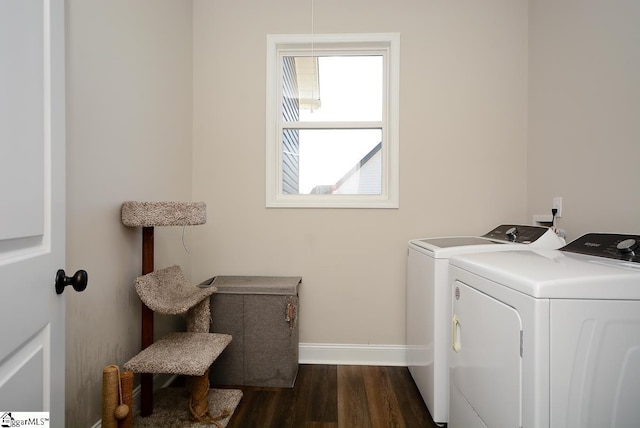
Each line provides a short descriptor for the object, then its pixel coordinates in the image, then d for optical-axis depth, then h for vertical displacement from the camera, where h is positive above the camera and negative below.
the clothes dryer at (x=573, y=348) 0.82 -0.38
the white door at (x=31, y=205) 0.61 +0.01
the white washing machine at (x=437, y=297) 1.46 -0.44
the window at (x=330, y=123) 2.19 +0.62
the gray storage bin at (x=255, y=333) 1.80 -0.73
